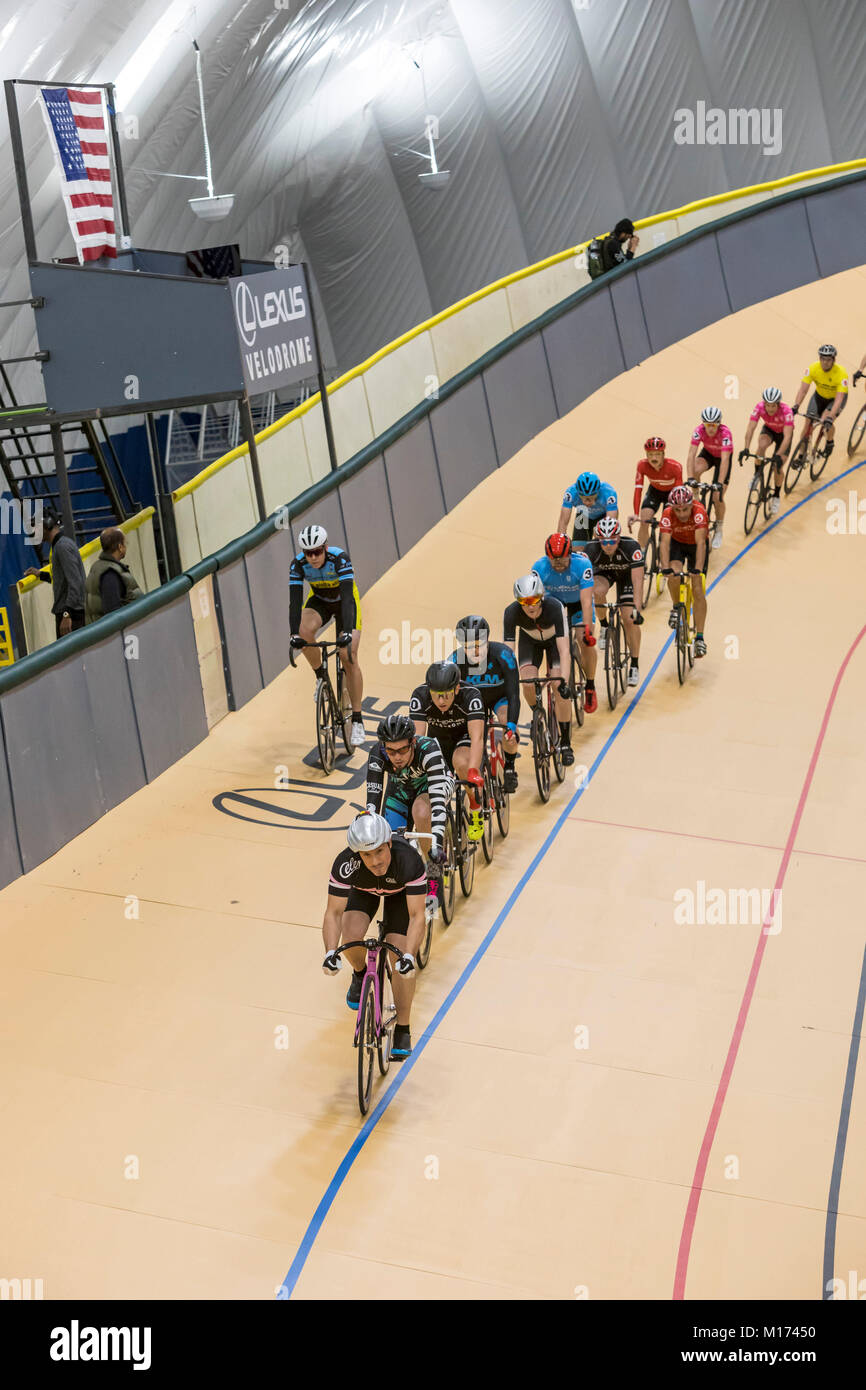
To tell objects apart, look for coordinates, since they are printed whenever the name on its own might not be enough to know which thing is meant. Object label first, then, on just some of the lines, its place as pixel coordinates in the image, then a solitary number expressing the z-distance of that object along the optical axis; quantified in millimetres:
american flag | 11188
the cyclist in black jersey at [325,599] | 9656
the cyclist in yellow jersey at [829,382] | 14781
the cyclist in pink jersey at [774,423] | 13766
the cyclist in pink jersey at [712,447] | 12656
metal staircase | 14031
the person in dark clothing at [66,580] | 10844
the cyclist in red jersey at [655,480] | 11930
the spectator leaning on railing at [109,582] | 10062
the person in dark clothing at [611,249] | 17203
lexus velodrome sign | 11328
